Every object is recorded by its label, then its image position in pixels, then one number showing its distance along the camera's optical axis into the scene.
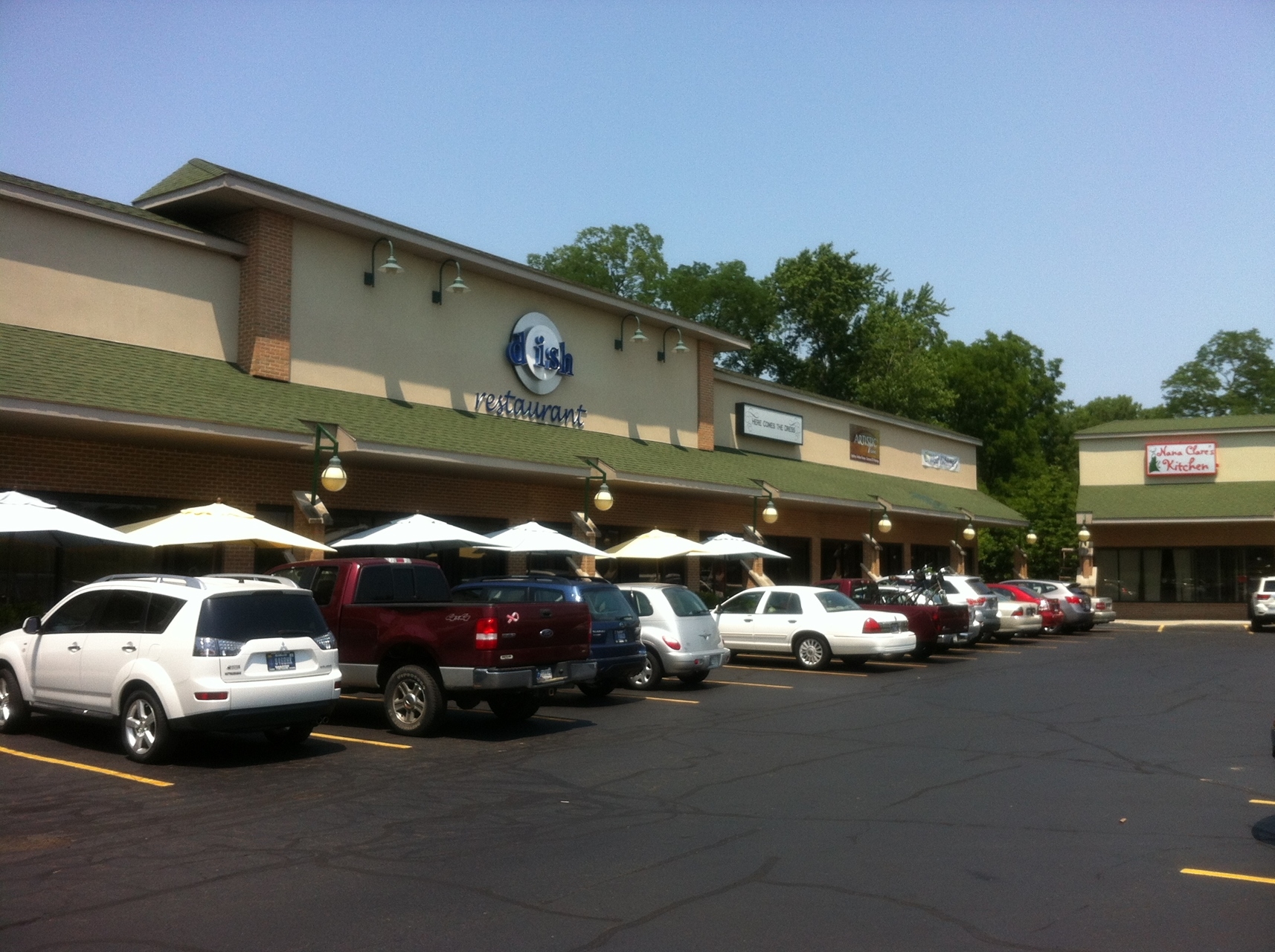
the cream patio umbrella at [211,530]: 15.87
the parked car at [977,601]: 27.28
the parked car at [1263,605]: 37.22
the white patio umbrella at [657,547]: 25.16
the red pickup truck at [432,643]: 12.89
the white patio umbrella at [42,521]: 13.98
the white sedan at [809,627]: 20.94
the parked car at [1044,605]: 31.68
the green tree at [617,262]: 69.31
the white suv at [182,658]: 10.92
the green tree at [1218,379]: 95.12
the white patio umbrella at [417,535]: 18.84
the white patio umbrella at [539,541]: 21.31
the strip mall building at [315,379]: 17.62
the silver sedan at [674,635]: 18.09
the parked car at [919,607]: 23.27
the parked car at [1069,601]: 34.91
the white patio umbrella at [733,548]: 26.48
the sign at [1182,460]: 50.28
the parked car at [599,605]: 16.00
